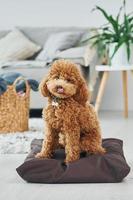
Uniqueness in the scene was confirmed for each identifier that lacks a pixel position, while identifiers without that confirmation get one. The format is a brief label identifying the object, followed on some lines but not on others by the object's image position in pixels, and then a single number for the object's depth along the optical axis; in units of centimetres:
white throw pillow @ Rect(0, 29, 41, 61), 452
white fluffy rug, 265
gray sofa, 403
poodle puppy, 203
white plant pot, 396
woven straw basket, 324
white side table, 396
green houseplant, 397
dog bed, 197
